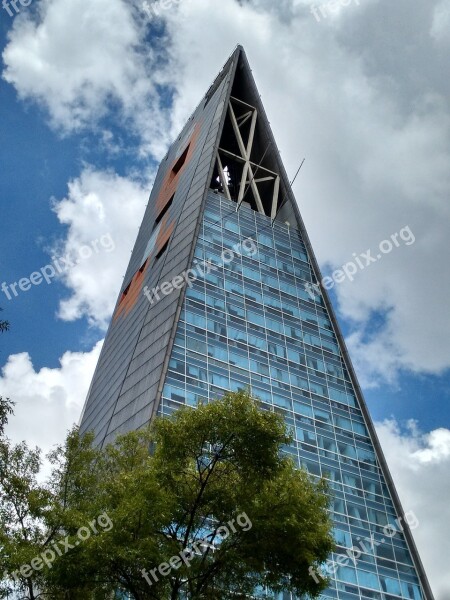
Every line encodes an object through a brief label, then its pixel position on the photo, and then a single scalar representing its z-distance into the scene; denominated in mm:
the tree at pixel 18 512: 18062
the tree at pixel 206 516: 17875
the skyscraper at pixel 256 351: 40406
